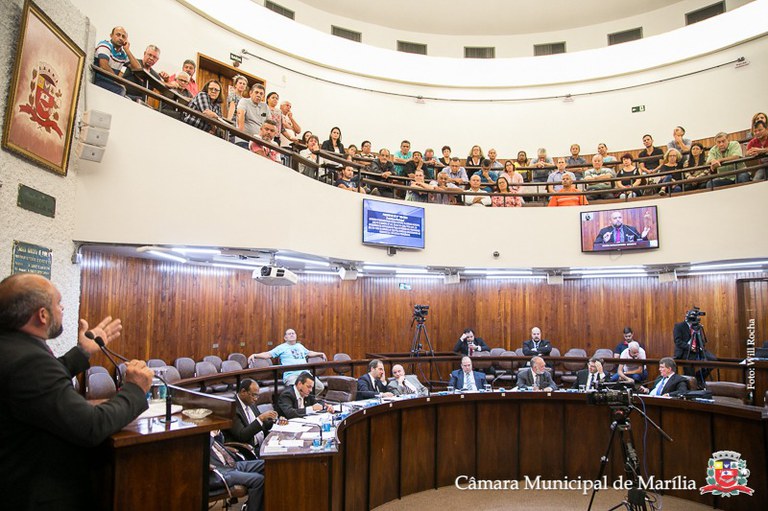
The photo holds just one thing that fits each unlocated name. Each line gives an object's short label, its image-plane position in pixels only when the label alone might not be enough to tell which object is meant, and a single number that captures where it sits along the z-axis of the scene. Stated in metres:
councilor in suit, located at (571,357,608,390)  7.64
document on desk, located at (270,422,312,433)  4.67
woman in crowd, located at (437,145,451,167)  11.13
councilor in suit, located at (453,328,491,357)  10.87
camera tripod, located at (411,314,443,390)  9.77
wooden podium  2.04
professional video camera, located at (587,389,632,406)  4.61
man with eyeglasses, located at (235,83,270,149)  7.56
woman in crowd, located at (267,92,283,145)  8.36
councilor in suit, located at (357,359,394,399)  6.90
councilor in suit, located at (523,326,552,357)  10.31
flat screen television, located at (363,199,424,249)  9.20
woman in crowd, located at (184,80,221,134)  6.25
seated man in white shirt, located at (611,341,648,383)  8.66
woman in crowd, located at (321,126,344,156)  9.97
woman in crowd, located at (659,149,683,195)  9.72
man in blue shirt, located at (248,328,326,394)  8.66
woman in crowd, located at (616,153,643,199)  10.11
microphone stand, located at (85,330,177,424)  2.33
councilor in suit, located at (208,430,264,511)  4.13
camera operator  8.45
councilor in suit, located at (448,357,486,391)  7.83
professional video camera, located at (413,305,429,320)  9.73
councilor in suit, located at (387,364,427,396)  6.93
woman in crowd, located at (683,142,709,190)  9.48
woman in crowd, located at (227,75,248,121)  7.68
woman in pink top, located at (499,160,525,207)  10.87
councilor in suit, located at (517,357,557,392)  7.73
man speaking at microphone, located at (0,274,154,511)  1.76
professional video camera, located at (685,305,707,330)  8.28
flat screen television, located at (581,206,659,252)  9.61
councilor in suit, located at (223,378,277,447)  4.82
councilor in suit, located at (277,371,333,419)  5.46
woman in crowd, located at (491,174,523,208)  10.48
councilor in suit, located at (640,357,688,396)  6.84
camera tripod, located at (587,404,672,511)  4.18
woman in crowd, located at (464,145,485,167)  11.51
